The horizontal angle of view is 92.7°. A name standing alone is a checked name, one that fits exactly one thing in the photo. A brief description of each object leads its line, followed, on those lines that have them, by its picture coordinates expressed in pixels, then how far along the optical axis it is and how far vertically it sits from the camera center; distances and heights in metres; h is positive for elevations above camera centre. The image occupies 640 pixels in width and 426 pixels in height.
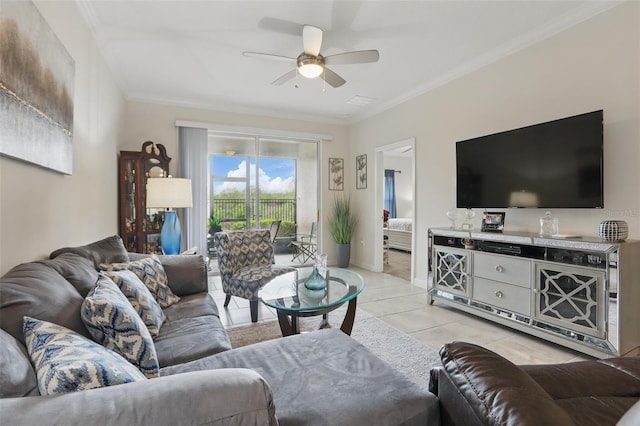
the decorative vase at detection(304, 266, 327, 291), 2.39 -0.57
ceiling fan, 2.51 +1.32
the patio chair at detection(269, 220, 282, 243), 5.09 -0.31
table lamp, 3.32 +0.11
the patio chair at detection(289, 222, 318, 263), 5.72 -0.69
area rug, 2.15 -1.10
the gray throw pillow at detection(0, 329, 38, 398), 0.69 -0.39
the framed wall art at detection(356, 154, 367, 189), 5.45 +0.69
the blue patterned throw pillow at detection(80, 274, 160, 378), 1.14 -0.46
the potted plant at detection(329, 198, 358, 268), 5.56 -0.42
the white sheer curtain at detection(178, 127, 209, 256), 4.68 +0.51
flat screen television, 2.38 +0.39
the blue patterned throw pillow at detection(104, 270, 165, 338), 1.59 -0.47
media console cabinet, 2.09 -0.63
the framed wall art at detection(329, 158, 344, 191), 5.81 +0.68
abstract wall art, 1.28 +0.60
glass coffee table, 2.06 -0.64
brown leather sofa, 0.72 -0.56
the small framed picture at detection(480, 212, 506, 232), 3.07 -0.13
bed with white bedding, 7.13 -0.60
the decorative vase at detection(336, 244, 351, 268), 5.55 -0.81
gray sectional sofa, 0.66 -0.46
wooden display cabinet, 3.77 +0.04
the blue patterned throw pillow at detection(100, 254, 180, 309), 1.91 -0.44
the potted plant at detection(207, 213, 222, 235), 5.03 -0.25
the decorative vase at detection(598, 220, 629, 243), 2.14 -0.16
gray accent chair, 2.96 -0.59
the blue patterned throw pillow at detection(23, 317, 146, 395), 0.73 -0.39
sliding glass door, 5.11 +0.49
